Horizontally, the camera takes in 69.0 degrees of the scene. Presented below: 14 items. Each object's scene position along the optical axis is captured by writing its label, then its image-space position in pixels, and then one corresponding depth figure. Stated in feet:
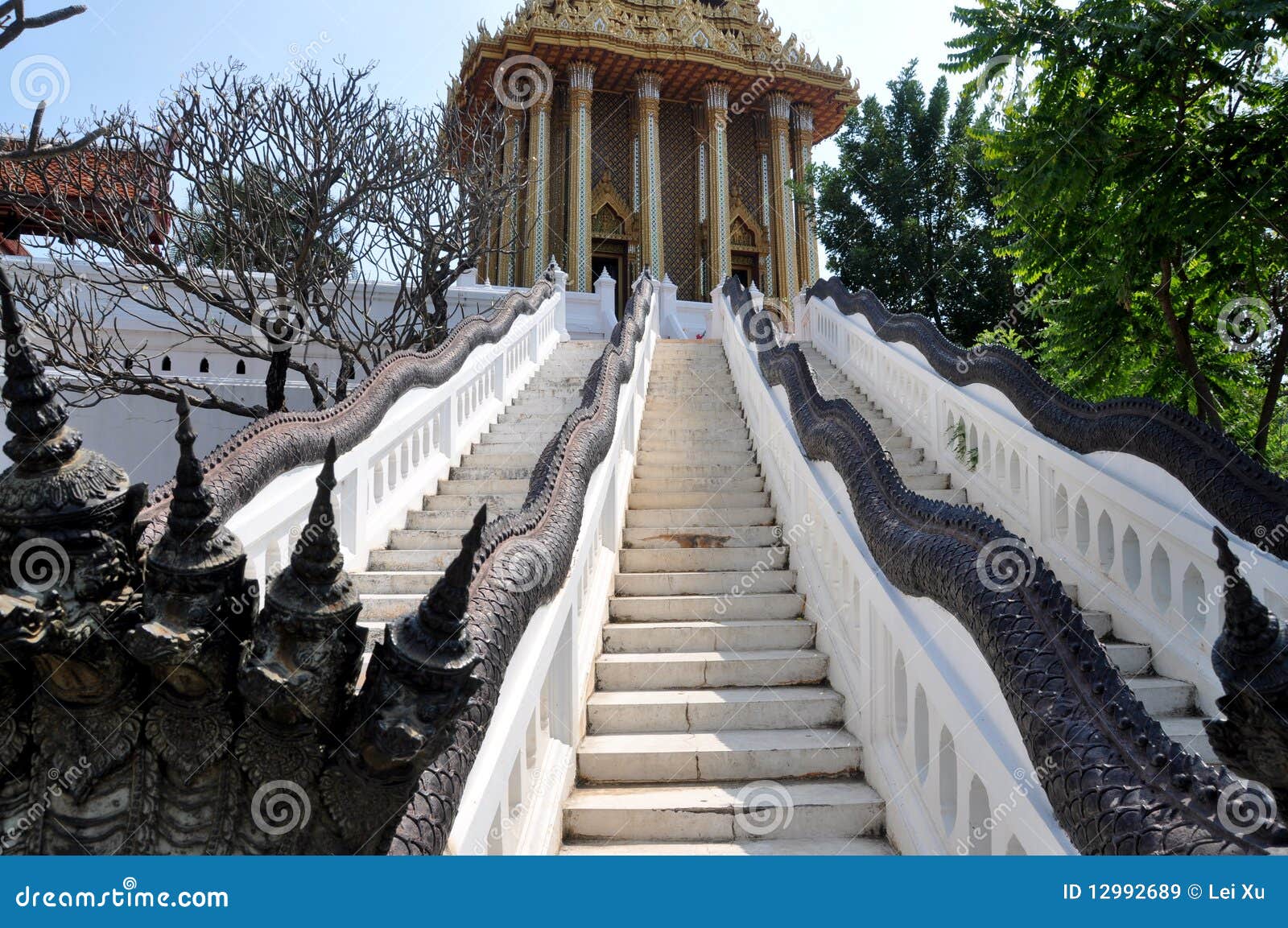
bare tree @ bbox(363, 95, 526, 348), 44.39
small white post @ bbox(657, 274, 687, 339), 63.36
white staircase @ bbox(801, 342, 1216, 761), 13.78
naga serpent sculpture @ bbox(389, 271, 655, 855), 6.61
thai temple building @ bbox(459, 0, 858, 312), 84.74
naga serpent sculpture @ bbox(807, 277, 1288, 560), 14.90
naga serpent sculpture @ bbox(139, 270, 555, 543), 13.84
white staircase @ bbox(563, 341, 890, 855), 12.39
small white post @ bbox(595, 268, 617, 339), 65.05
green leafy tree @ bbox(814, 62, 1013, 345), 63.72
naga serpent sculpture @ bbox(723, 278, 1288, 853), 6.25
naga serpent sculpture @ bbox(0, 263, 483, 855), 5.59
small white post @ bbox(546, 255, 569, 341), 51.21
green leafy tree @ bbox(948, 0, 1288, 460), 20.10
